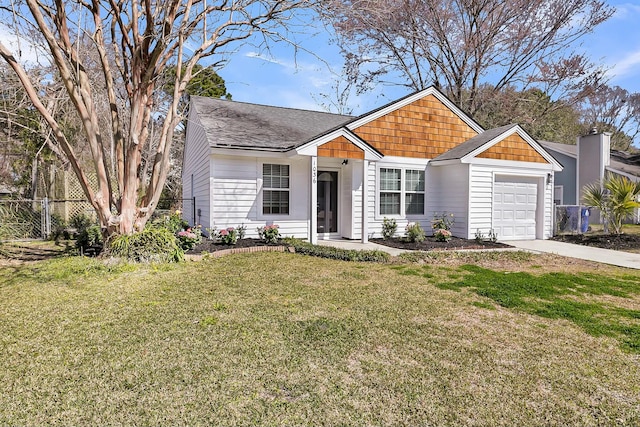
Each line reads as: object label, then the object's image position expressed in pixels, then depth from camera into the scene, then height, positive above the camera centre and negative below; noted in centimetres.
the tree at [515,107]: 1931 +574
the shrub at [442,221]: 1106 -51
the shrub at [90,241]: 844 -97
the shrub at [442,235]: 1039 -89
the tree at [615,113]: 3291 +903
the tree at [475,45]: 1695 +850
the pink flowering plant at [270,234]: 905 -78
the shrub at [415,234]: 1023 -85
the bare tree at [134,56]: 695 +312
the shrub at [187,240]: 800 -85
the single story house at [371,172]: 970 +102
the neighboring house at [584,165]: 1827 +239
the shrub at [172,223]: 945 -58
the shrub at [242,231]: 956 -75
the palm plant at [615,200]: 1112 +23
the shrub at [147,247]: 693 -90
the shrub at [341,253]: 779 -113
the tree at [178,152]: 2174 +353
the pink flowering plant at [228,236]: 886 -84
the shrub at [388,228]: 1105 -73
